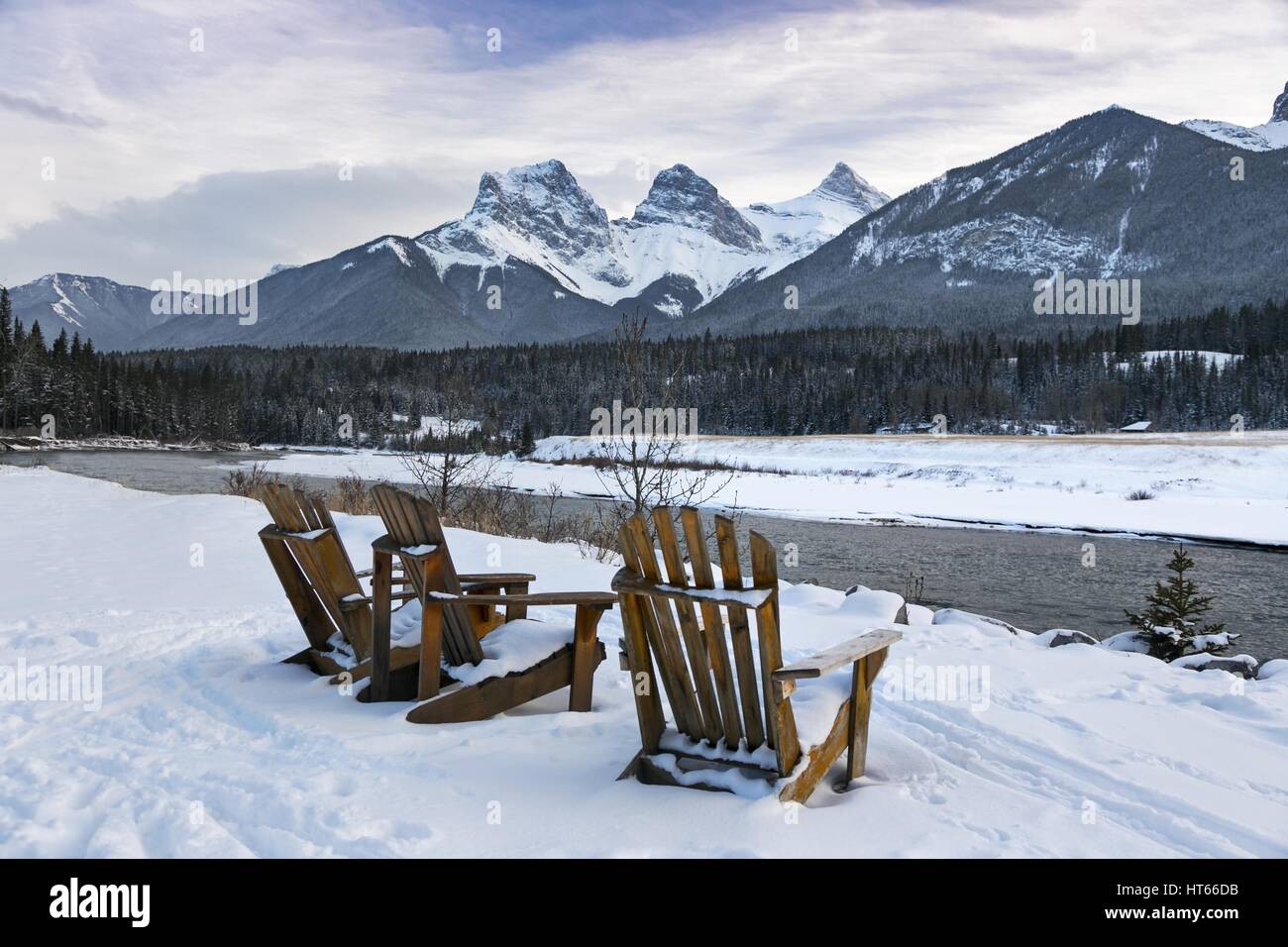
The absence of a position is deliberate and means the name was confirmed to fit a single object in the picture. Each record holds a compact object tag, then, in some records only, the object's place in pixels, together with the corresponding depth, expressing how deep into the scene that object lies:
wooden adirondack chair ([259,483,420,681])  5.60
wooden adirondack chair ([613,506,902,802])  3.60
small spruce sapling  9.76
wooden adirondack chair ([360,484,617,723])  4.93
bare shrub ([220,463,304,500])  22.26
